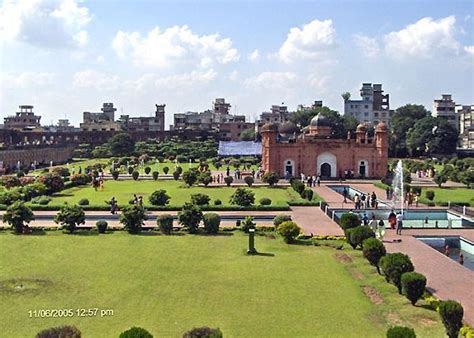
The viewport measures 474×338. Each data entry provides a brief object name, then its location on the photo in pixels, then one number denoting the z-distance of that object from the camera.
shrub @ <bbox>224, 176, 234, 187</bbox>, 41.88
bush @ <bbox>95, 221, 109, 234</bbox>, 22.44
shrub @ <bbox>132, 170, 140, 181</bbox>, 46.81
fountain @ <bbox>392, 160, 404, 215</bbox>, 32.65
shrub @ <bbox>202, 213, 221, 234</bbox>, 22.30
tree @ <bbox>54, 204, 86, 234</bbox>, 22.44
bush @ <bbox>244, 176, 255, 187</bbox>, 41.59
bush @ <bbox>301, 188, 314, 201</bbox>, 32.44
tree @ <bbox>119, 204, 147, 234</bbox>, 22.30
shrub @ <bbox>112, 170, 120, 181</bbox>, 47.25
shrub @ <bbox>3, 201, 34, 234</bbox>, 22.22
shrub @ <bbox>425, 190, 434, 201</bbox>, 33.19
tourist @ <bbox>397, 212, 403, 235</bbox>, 22.72
